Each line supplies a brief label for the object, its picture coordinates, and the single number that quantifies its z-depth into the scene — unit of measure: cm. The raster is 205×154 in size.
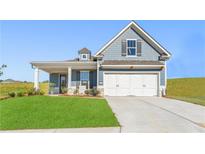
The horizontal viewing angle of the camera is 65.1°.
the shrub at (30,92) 1208
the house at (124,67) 1382
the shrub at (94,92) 1350
